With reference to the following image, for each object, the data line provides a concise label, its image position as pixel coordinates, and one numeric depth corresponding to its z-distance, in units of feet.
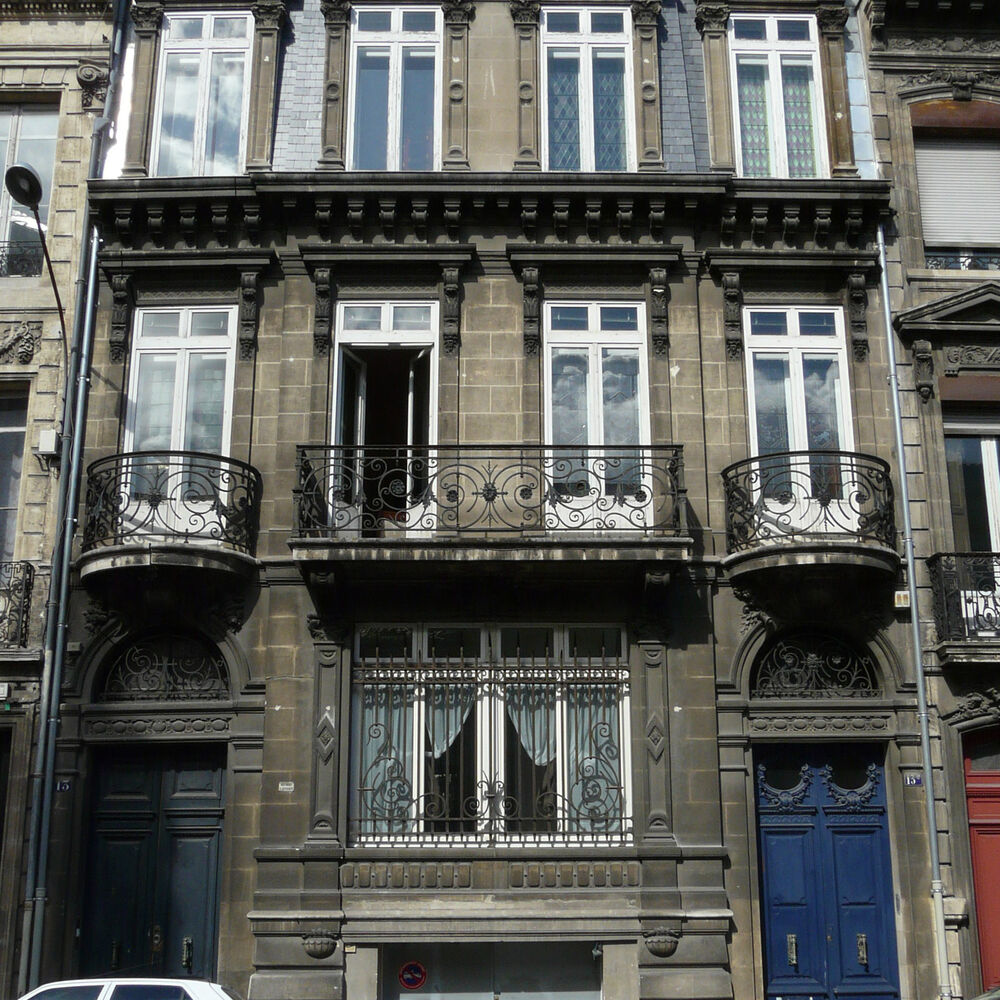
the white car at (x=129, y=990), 37.35
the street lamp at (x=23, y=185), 48.70
